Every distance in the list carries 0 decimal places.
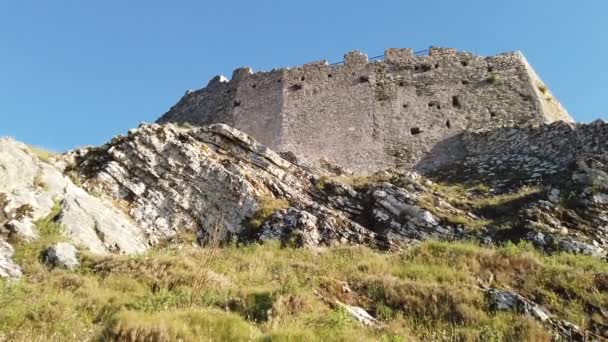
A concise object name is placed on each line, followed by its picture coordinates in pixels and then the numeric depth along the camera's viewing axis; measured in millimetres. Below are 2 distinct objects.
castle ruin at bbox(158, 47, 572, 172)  19562
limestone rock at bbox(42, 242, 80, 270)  7941
